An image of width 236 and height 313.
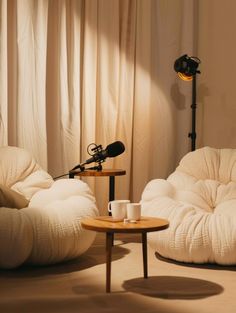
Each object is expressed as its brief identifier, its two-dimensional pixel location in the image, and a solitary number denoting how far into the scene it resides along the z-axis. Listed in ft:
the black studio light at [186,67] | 14.67
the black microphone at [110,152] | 12.42
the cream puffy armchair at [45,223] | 9.95
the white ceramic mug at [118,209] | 9.12
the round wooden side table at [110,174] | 12.52
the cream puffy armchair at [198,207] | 10.33
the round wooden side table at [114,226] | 8.36
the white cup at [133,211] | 9.02
